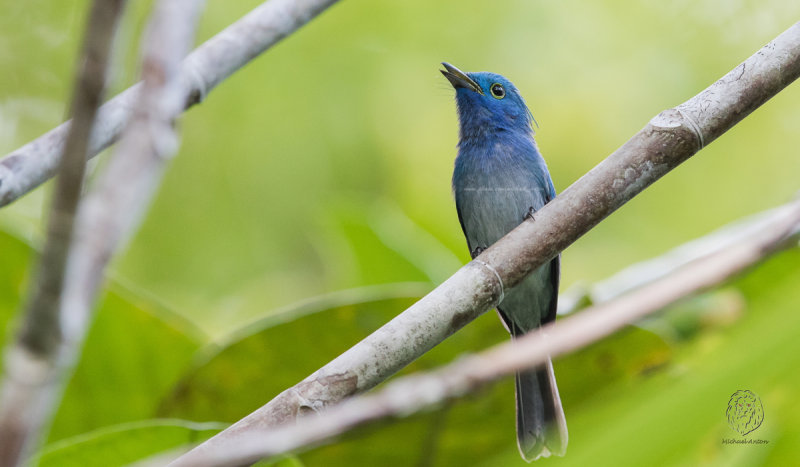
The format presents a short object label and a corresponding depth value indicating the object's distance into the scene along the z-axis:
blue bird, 3.83
